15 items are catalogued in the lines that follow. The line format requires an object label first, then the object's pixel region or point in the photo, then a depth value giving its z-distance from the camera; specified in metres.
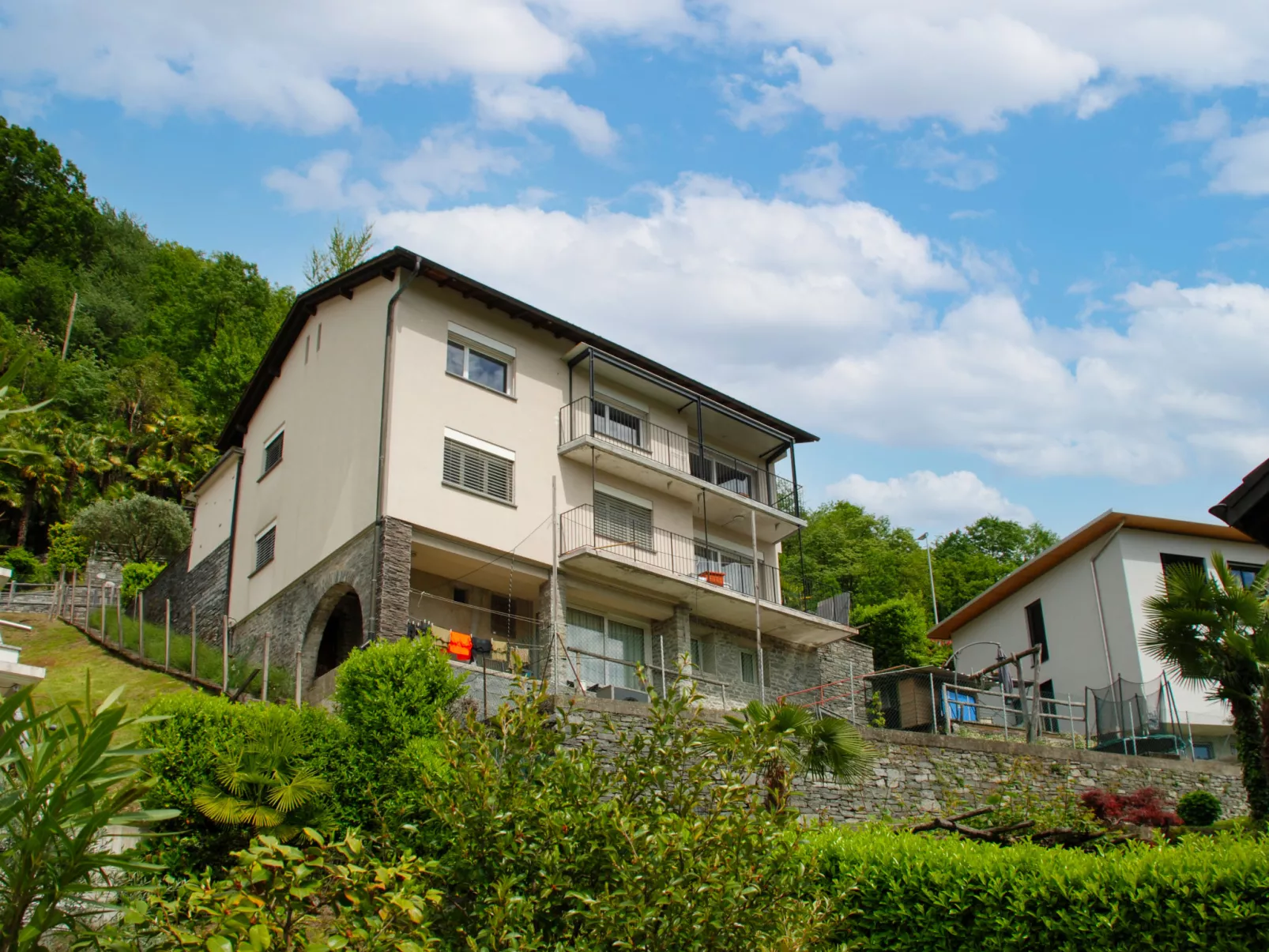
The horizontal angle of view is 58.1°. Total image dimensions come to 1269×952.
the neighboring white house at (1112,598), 26.73
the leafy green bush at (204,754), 12.39
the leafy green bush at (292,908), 5.29
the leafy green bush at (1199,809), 18.39
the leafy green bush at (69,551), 34.72
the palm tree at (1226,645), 15.27
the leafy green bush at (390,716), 13.65
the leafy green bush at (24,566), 35.41
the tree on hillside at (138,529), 34.75
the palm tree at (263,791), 12.53
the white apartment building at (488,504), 21.70
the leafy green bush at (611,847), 5.90
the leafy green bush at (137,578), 32.81
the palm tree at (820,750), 13.24
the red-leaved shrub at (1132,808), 17.98
